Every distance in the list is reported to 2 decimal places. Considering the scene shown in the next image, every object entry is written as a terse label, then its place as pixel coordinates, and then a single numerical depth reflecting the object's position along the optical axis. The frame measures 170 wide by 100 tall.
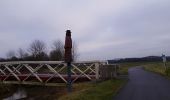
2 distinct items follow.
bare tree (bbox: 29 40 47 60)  29.18
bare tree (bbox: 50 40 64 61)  28.01
